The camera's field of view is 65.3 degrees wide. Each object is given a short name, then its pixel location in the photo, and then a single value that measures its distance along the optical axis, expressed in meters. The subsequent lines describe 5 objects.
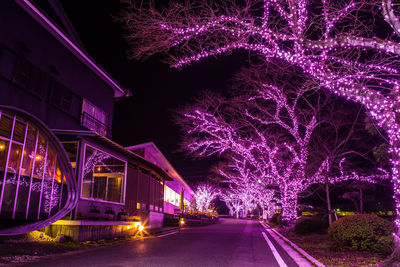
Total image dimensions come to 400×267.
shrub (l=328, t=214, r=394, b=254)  8.62
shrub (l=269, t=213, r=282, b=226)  34.42
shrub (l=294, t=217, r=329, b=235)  16.61
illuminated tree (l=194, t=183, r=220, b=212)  65.19
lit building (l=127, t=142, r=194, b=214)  27.75
